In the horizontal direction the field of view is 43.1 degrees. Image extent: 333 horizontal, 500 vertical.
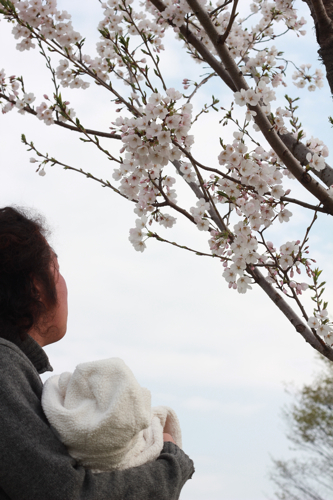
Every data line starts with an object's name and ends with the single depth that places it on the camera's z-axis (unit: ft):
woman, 3.18
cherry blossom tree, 5.32
